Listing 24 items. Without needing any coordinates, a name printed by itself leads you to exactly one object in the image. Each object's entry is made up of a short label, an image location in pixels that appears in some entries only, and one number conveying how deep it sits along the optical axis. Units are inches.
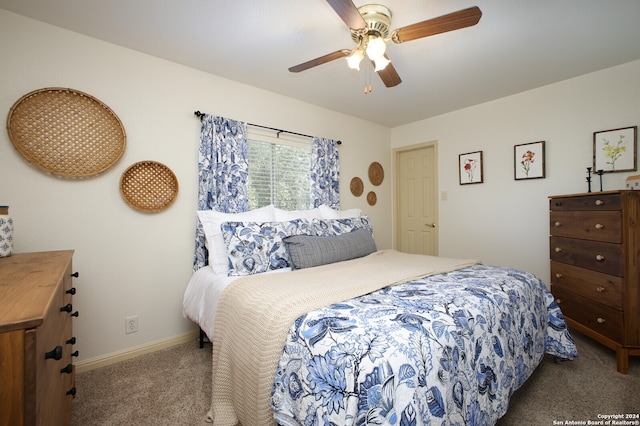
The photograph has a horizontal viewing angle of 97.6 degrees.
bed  36.4
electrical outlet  85.4
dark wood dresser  74.9
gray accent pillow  84.7
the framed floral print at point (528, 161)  115.6
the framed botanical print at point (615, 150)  95.5
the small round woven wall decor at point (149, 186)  84.7
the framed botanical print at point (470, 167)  134.2
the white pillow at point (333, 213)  117.4
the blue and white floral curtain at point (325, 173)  128.6
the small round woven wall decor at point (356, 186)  146.8
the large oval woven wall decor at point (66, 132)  70.3
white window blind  113.3
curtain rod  96.6
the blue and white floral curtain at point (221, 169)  97.0
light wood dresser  22.6
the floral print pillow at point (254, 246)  78.7
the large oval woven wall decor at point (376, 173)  156.4
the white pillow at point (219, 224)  84.6
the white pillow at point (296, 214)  102.9
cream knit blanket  46.3
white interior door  154.6
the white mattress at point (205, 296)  70.3
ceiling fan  53.4
